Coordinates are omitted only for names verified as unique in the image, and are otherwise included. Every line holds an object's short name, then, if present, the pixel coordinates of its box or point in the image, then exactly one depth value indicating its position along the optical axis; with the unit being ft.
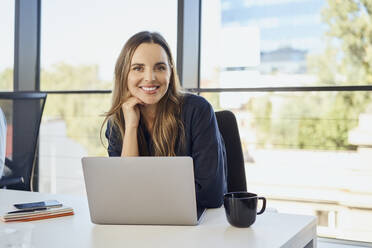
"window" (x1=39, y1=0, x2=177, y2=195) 11.94
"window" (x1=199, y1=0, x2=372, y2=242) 9.85
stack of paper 3.98
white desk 3.26
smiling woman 5.54
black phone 4.23
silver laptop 3.62
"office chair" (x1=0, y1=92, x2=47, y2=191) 7.02
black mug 3.61
